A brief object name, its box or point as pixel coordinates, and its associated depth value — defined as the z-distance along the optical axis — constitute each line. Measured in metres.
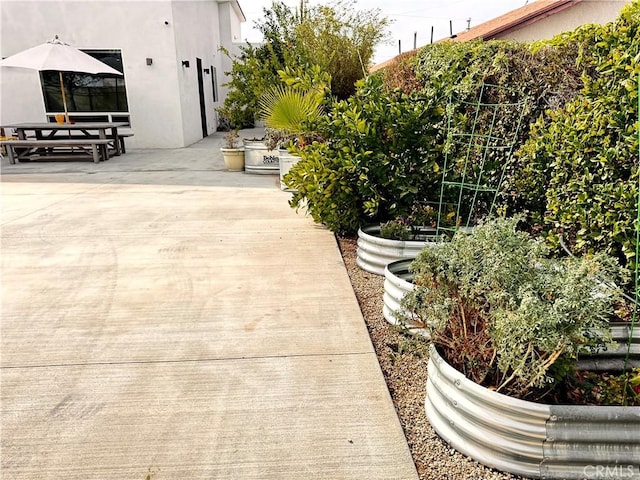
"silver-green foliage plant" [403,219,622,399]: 1.61
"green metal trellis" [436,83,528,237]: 3.55
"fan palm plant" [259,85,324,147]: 4.22
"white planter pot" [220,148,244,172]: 8.80
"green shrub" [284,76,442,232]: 3.71
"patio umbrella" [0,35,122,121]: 8.72
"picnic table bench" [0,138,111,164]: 9.28
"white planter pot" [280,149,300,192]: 6.99
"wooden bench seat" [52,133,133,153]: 10.34
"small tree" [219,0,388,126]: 8.74
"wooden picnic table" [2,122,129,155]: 9.30
